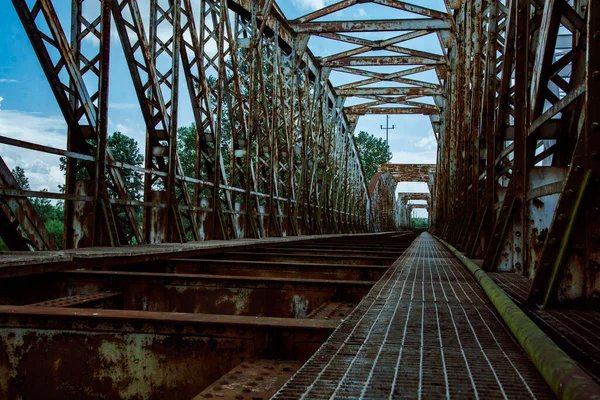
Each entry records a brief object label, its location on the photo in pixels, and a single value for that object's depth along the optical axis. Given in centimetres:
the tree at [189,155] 2969
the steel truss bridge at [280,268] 204
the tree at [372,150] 6456
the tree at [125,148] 2825
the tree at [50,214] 1886
